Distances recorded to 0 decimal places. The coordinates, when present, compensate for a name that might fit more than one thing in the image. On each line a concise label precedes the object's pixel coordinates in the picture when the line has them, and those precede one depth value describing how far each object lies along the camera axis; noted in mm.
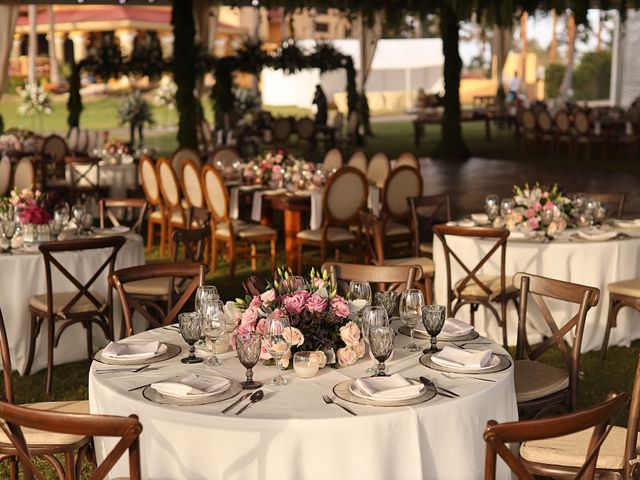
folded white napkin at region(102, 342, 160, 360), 3514
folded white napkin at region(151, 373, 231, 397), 3082
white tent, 36969
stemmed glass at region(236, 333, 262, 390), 3127
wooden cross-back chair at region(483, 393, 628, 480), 2438
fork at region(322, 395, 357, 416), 2969
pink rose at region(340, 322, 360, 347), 3395
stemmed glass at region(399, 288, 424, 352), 3676
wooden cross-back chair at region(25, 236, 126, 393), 5414
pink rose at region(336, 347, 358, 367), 3396
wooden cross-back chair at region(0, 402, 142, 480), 2539
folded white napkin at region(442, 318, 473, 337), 3809
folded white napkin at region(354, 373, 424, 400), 3033
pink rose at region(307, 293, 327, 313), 3385
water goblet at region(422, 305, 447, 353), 3545
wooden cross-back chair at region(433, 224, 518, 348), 5707
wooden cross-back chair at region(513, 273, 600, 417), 4008
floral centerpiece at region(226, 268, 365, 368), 3359
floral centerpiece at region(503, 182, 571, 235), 6312
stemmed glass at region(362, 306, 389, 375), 3328
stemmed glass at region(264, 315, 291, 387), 3270
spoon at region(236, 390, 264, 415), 3012
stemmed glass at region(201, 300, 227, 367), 3402
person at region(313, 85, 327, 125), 21859
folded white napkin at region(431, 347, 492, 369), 3344
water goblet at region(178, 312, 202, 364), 3428
